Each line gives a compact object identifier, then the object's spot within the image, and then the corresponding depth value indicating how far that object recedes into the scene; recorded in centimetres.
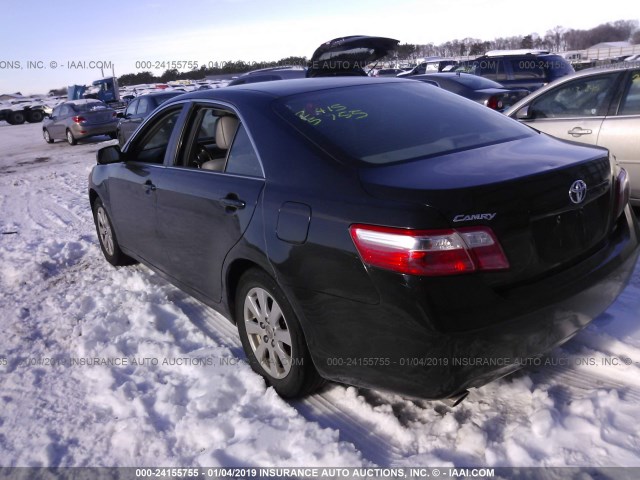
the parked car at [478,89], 984
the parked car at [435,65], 2881
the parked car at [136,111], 1388
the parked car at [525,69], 1351
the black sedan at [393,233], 222
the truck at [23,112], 3634
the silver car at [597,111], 521
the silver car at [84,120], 1881
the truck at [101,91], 3678
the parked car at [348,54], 1201
